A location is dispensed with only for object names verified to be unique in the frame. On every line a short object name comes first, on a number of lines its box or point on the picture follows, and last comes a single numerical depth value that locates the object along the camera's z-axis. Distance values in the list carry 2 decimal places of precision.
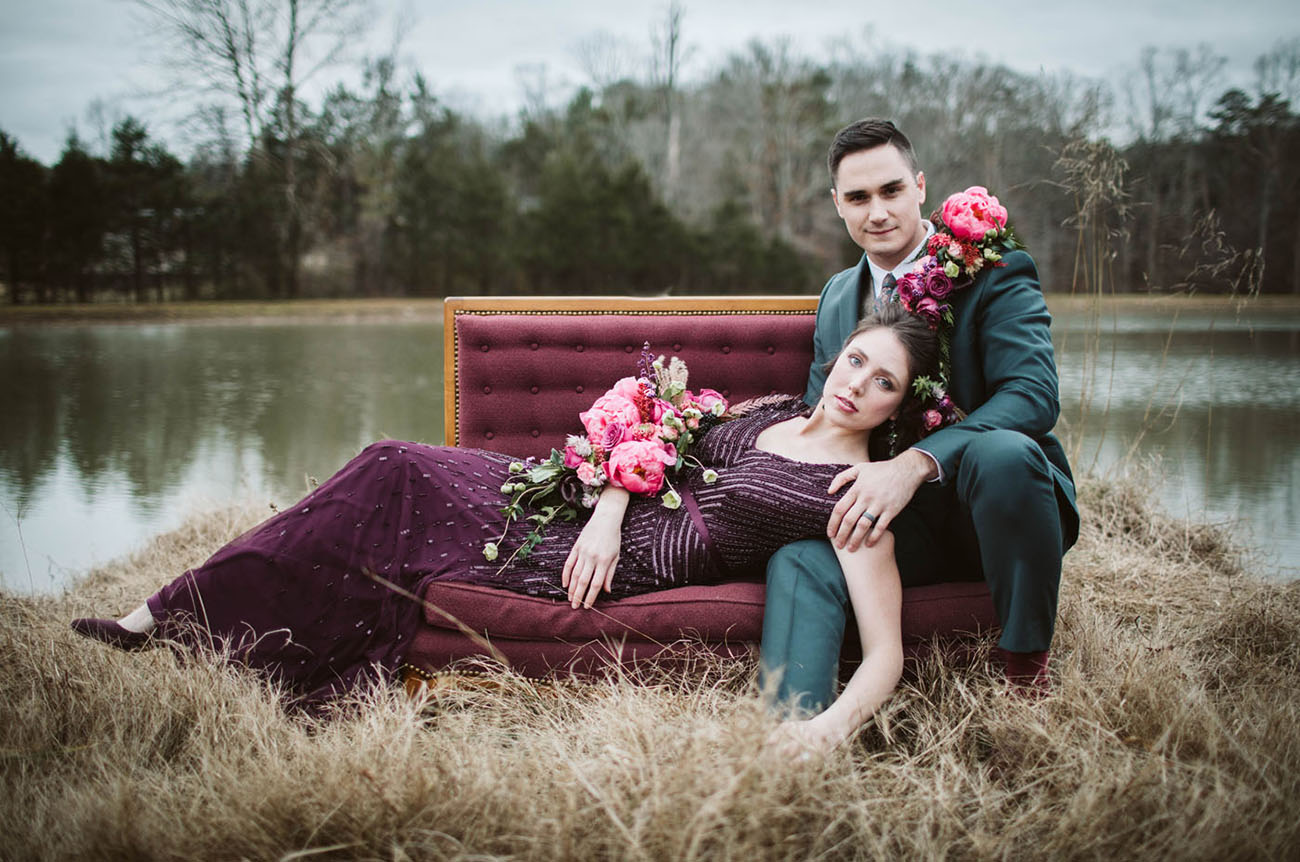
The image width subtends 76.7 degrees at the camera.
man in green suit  1.82
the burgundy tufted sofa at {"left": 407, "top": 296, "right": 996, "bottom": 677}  2.85
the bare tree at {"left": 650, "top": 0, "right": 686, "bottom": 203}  20.95
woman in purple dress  1.98
